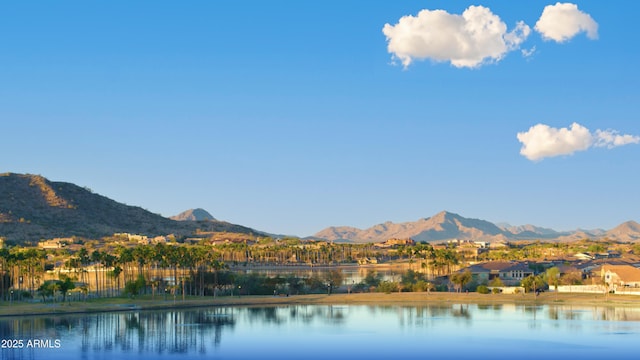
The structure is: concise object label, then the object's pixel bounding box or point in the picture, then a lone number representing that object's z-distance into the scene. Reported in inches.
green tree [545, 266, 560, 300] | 5707.7
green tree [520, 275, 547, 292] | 5408.5
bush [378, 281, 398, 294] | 5506.9
